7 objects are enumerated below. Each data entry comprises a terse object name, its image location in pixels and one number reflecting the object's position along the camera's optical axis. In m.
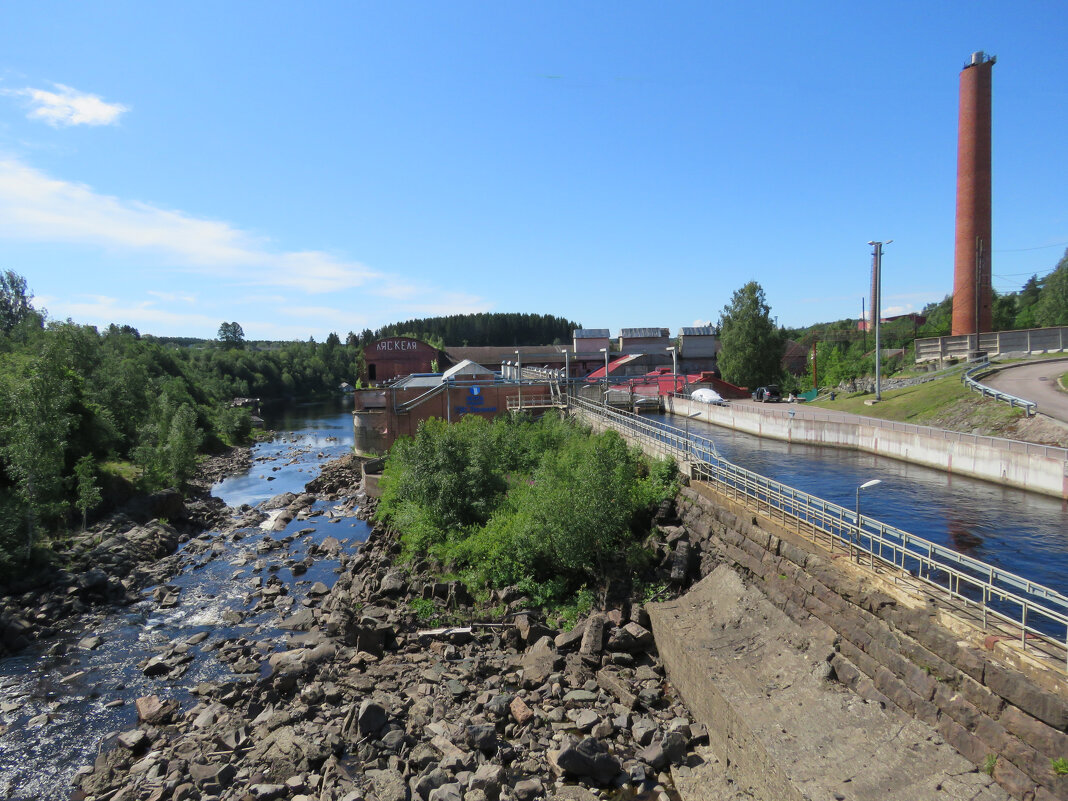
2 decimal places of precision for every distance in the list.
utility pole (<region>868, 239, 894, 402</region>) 41.76
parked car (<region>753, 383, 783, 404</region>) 55.06
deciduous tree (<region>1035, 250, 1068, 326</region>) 64.38
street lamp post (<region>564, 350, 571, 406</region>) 43.83
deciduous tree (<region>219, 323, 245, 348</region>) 184.50
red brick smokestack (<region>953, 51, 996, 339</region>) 48.72
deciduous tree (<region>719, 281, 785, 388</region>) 62.78
